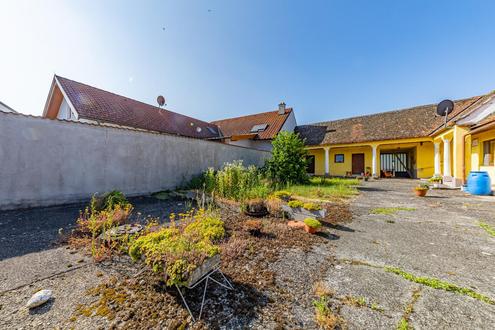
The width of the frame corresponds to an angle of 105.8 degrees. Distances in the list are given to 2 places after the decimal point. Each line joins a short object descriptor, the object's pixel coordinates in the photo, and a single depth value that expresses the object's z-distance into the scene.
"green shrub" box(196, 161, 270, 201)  5.79
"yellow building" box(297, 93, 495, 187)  8.22
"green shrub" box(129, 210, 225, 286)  1.53
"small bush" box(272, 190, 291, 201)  4.90
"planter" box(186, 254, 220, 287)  1.52
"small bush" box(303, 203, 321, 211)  3.87
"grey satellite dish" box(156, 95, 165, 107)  14.13
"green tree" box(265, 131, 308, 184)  9.90
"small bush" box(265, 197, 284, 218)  4.36
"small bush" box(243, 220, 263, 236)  3.22
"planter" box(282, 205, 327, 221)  3.86
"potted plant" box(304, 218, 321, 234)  3.28
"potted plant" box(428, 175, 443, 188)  8.79
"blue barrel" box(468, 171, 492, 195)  6.98
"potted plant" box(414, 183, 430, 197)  6.92
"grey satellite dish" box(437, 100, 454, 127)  10.36
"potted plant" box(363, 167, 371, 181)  13.38
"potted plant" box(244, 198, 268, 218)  4.31
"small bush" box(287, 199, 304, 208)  4.03
